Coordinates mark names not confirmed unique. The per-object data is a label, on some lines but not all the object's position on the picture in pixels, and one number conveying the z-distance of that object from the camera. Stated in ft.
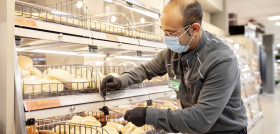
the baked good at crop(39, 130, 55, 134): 4.76
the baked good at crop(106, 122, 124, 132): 6.15
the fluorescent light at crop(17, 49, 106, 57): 6.42
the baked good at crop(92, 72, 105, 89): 5.41
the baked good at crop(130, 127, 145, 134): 5.95
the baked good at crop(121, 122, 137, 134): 6.00
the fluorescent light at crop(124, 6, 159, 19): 7.84
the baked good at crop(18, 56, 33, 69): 5.12
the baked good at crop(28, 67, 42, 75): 5.21
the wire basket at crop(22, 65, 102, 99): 4.30
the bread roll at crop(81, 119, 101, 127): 5.27
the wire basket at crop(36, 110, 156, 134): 4.90
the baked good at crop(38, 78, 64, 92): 4.54
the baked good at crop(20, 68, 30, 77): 4.87
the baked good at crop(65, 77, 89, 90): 5.04
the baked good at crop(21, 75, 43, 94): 4.22
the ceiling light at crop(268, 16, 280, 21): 33.91
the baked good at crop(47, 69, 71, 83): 5.09
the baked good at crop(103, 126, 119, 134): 5.59
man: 4.25
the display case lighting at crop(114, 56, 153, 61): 8.87
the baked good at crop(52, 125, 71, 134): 4.86
